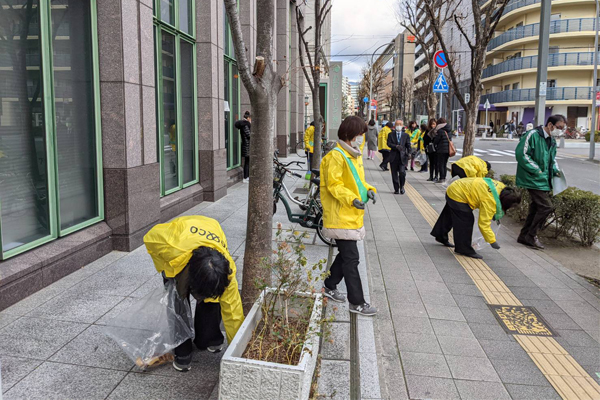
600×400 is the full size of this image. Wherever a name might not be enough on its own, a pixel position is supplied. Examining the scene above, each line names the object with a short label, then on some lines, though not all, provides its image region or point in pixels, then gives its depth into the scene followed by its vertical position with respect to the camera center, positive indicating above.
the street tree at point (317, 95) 11.80 +0.85
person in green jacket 7.41 -0.45
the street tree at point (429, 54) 23.29 +3.71
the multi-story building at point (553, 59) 46.62 +6.87
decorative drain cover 4.65 -1.77
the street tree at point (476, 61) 12.11 +1.70
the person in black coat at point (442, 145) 14.61 -0.36
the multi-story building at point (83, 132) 5.04 -0.03
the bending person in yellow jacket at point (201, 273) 3.13 -0.88
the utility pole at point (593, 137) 24.29 -0.18
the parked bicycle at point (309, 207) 7.66 -1.15
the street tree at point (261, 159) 4.03 -0.22
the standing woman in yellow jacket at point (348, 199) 4.57 -0.60
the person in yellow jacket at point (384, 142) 16.28 -0.34
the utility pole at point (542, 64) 10.79 +1.50
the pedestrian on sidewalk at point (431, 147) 15.16 -0.45
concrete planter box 2.89 -1.39
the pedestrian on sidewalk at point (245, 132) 13.11 -0.04
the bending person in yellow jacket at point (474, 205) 6.49 -0.93
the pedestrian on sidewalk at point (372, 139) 19.78 -0.29
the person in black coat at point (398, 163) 12.84 -0.77
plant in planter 2.90 -1.34
